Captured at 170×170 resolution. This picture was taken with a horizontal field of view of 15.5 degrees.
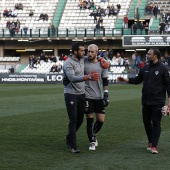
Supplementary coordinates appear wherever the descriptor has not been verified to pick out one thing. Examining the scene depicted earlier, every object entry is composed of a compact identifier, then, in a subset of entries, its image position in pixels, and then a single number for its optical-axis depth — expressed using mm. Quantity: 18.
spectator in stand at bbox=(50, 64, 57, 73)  50875
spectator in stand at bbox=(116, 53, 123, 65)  52594
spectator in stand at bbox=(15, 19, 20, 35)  59094
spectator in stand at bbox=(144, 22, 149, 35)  54844
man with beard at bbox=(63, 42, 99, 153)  11242
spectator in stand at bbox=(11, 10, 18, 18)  62656
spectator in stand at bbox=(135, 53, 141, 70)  49500
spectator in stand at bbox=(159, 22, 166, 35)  53797
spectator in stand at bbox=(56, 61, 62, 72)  50875
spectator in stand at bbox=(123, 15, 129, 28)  55844
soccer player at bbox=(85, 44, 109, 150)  11727
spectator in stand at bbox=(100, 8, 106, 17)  59656
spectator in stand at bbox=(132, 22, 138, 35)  54281
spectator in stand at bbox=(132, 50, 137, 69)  49812
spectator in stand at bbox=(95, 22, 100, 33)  56775
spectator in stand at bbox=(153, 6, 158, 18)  57562
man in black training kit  11391
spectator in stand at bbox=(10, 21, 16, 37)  58750
